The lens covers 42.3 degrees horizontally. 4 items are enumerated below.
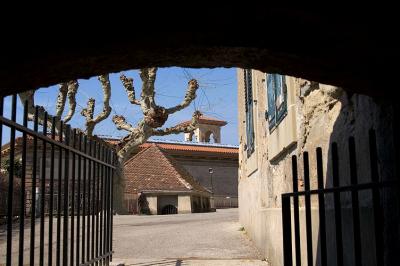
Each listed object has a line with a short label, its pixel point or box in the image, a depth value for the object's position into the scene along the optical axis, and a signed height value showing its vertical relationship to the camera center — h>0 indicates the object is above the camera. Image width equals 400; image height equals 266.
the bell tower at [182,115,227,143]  54.97 +6.98
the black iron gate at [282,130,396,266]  2.22 -0.13
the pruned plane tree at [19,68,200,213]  24.00 +3.97
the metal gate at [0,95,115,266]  3.11 +0.10
